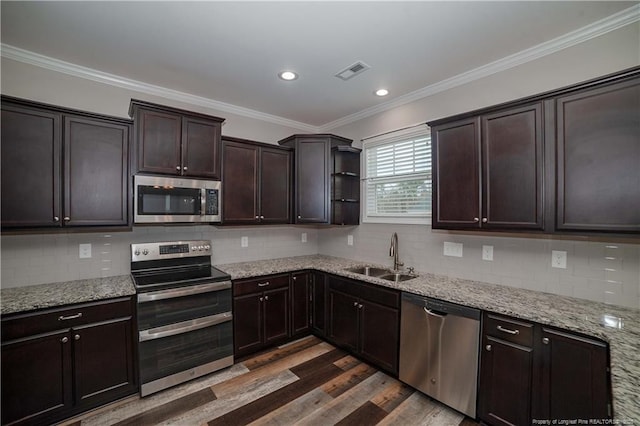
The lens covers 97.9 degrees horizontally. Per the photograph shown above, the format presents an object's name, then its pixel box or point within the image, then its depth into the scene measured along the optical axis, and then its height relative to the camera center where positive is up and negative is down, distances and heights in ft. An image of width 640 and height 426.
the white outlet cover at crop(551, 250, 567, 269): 6.96 -1.16
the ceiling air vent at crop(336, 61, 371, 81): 8.16 +4.34
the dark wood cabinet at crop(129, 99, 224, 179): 8.23 +2.30
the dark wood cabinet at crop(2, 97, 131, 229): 6.70 +1.21
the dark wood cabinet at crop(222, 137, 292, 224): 10.20 +1.20
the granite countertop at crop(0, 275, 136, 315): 6.32 -2.02
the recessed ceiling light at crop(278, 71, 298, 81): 8.63 +4.36
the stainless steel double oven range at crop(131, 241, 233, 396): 7.61 -3.00
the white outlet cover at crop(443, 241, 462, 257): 8.93 -1.18
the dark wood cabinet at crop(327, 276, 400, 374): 8.38 -3.55
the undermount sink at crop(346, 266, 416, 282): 10.01 -2.28
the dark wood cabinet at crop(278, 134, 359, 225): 11.65 +1.72
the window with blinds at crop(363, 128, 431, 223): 9.95 +1.35
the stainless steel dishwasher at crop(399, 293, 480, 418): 6.74 -3.58
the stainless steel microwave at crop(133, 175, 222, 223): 8.23 +0.43
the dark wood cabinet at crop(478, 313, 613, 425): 5.08 -3.28
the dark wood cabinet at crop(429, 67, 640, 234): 5.45 +1.18
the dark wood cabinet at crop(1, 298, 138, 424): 6.11 -3.52
